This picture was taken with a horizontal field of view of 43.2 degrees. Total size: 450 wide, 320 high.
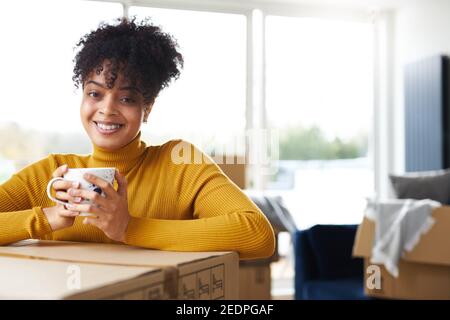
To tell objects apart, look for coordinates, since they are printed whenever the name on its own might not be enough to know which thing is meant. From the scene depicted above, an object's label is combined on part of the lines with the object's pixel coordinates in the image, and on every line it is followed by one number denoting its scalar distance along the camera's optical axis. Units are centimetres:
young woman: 98
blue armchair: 287
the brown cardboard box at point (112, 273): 64
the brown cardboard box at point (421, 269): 247
